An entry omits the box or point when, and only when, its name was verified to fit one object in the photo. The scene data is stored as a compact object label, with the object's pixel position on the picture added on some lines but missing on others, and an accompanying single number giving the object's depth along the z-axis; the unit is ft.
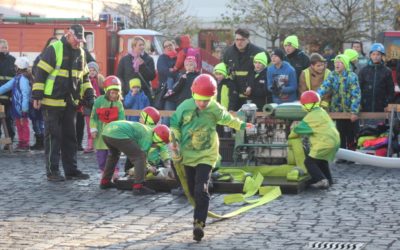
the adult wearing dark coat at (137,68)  58.75
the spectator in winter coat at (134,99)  54.34
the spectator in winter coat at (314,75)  52.60
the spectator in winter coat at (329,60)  67.82
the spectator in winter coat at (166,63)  60.94
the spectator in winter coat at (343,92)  51.21
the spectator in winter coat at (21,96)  57.31
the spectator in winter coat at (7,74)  58.70
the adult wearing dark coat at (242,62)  52.95
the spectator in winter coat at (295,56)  55.31
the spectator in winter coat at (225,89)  52.60
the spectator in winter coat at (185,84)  52.39
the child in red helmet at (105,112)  44.04
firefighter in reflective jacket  44.06
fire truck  95.91
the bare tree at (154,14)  136.05
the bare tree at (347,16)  116.88
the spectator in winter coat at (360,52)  72.54
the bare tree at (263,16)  123.65
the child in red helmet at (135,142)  40.34
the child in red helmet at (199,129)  32.35
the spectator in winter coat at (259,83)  52.16
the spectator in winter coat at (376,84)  53.36
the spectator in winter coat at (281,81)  52.06
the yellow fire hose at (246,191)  33.19
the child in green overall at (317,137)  41.60
